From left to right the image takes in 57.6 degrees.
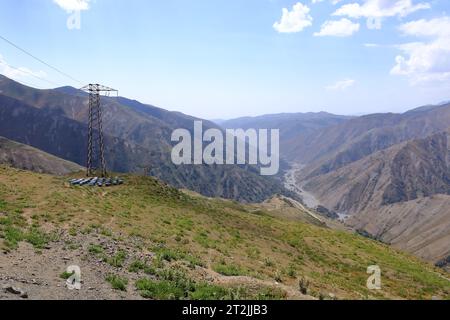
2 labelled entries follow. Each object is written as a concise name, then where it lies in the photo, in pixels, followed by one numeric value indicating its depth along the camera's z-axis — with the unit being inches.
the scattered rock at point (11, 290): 654.3
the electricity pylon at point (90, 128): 2737.7
